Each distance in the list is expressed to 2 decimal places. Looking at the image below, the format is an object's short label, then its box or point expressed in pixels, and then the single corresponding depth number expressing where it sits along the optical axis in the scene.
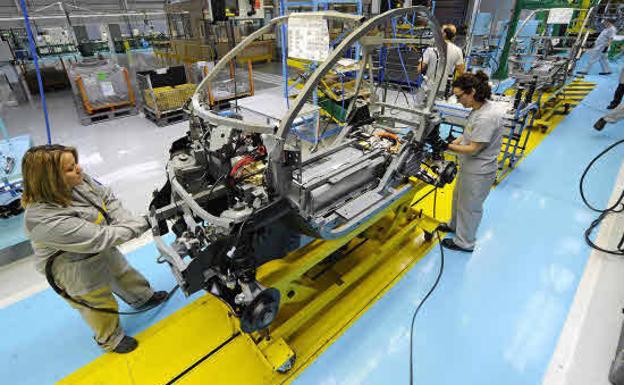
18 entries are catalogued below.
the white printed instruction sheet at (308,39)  3.78
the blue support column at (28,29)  2.88
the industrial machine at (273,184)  1.89
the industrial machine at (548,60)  6.63
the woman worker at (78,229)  1.92
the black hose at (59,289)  2.10
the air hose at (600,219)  3.52
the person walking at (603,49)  10.01
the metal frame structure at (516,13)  9.32
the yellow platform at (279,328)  2.39
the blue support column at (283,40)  5.01
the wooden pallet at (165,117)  7.64
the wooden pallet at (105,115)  7.88
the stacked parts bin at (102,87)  7.39
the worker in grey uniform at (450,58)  5.62
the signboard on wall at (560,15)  8.02
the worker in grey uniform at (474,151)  2.96
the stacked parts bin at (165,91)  7.40
